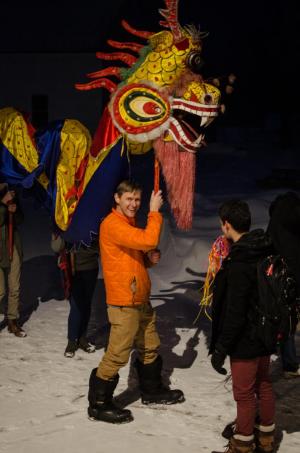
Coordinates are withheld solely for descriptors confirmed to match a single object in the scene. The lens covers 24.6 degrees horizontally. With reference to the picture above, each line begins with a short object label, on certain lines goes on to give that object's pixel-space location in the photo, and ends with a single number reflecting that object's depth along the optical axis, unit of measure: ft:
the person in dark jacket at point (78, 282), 20.98
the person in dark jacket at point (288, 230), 14.11
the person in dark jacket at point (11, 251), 22.17
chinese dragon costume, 17.94
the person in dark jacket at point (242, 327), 14.01
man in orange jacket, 16.39
